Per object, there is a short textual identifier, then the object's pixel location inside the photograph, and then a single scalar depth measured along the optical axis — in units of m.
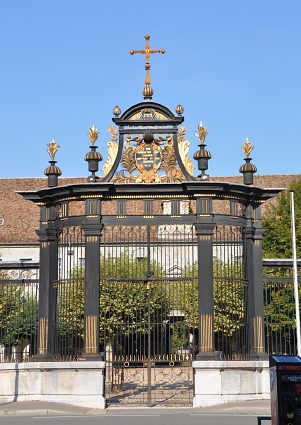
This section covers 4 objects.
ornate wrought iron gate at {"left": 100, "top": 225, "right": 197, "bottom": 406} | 19.67
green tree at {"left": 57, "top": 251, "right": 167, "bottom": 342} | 19.86
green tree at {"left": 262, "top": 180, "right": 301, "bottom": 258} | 41.00
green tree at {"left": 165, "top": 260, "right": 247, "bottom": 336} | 20.28
